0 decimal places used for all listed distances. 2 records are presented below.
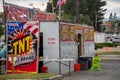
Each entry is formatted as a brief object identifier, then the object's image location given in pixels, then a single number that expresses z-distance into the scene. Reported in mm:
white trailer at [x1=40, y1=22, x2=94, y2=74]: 22312
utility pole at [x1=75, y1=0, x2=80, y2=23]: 33319
